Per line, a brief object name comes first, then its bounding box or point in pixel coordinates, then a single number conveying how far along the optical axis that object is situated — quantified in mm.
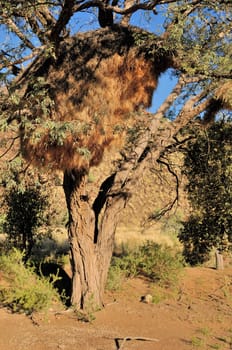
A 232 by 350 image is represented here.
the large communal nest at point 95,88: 5891
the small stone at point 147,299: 7582
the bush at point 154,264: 8773
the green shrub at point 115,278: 8203
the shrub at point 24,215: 11148
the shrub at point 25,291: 6949
